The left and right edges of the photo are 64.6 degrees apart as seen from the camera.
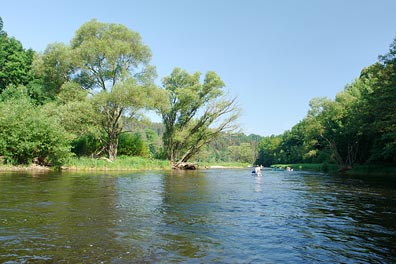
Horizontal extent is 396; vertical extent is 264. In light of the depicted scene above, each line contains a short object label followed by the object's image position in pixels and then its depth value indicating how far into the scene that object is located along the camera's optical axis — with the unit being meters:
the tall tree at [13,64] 58.06
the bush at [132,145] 51.22
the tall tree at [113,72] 40.91
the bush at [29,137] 31.64
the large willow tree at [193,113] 56.28
